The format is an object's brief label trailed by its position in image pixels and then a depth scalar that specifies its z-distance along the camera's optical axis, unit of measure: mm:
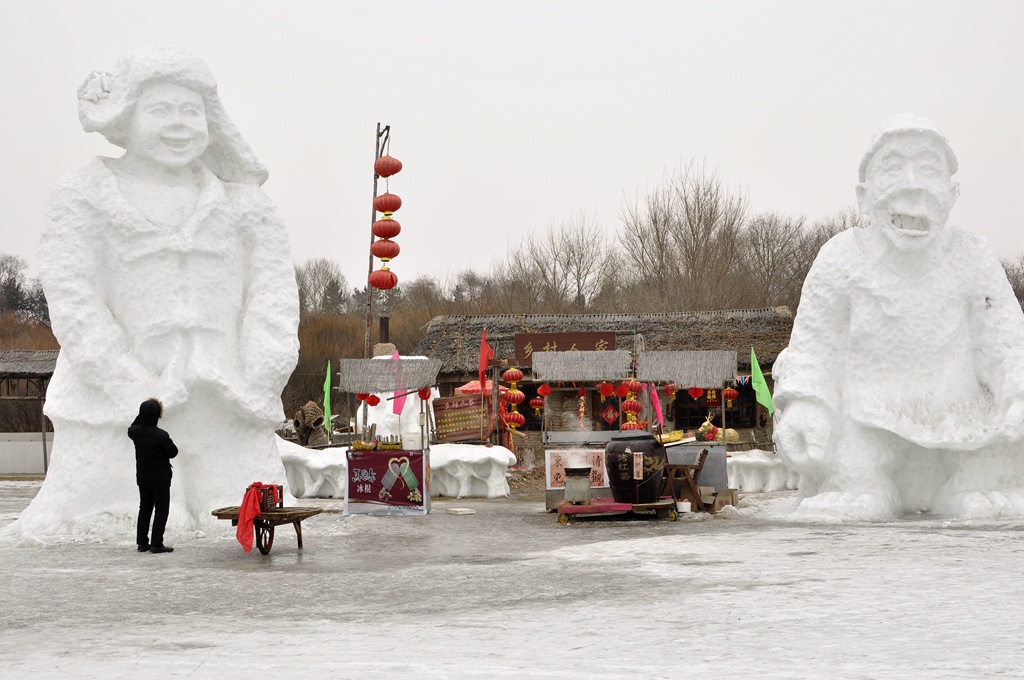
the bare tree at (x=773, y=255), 36219
